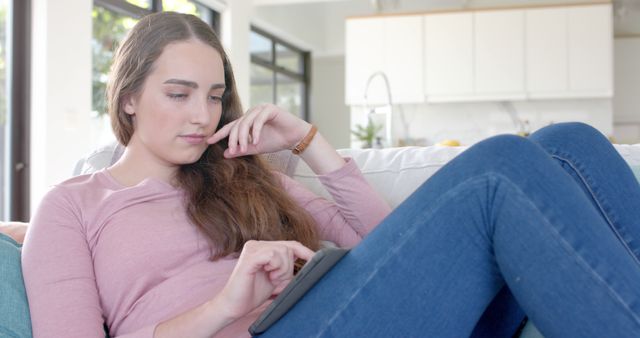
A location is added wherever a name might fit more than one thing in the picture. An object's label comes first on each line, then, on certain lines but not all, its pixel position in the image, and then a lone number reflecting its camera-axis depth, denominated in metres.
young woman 0.90
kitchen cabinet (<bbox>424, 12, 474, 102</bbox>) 6.56
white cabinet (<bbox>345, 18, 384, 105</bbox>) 6.72
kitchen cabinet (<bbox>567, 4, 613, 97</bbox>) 6.30
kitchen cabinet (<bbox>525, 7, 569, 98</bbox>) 6.40
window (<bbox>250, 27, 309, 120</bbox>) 8.07
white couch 1.64
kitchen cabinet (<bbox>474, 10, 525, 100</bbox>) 6.47
